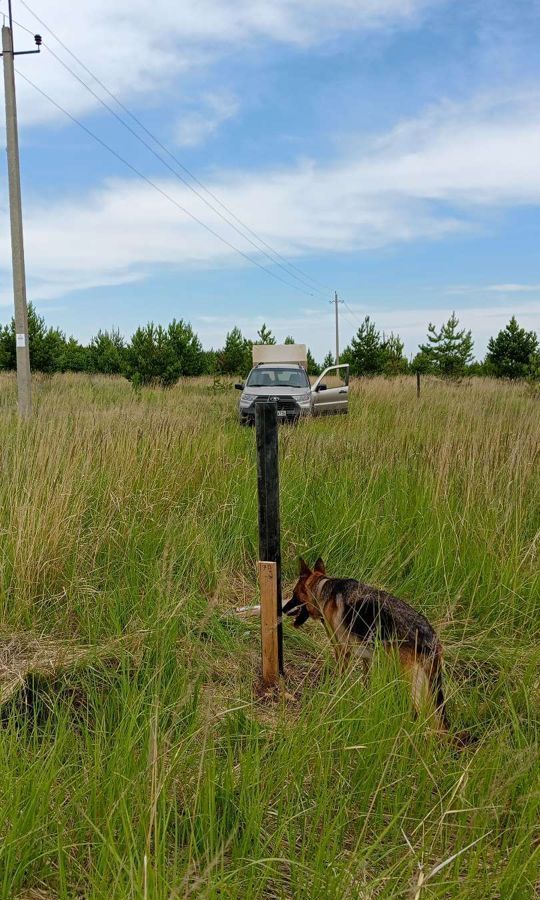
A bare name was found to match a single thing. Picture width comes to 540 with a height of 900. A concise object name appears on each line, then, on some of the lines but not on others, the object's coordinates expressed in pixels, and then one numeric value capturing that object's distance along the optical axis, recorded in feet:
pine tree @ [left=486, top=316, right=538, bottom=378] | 101.65
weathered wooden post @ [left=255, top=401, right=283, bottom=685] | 9.48
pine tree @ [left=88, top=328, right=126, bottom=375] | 112.12
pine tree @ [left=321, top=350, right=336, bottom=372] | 168.12
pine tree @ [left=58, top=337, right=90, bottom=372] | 114.05
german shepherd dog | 8.13
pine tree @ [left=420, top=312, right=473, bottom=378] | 107.86
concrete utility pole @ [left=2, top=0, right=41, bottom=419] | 37.68
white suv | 43.57
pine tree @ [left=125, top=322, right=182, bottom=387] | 79.71
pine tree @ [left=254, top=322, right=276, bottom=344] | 129.95
